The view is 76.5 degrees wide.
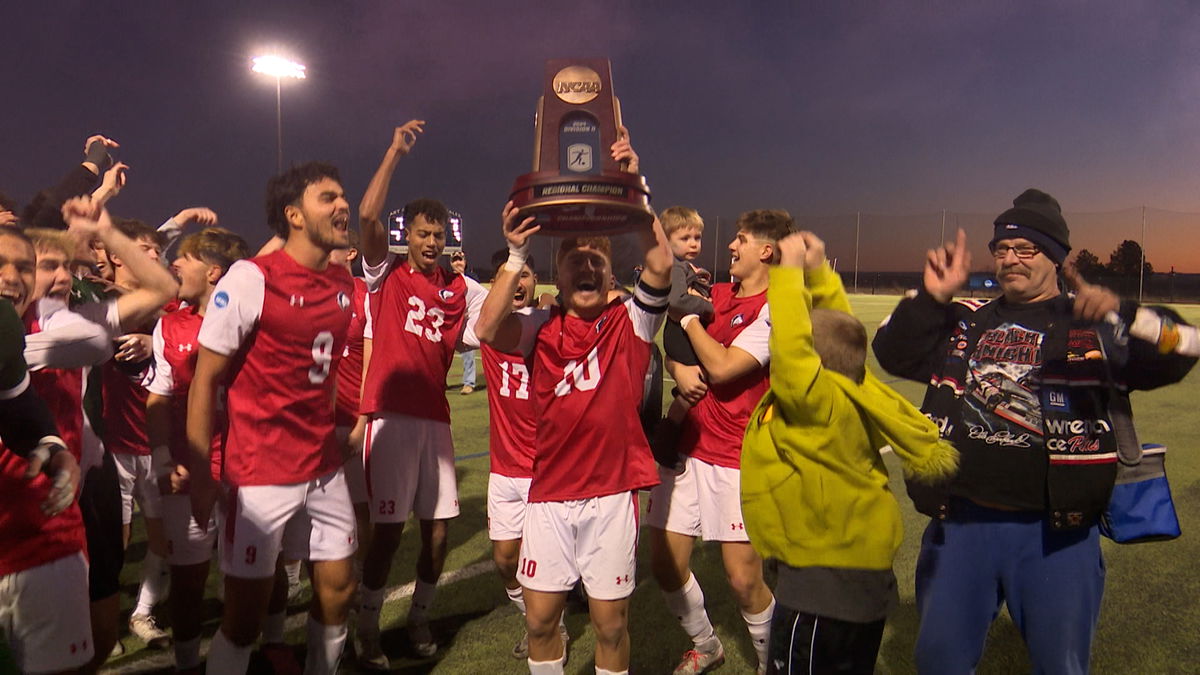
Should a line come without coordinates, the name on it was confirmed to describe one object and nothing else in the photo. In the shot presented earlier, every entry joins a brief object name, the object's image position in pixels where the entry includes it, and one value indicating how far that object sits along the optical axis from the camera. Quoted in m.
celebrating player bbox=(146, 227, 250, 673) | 3.71
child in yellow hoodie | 2.49
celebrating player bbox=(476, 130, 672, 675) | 3.09
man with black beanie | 2.73
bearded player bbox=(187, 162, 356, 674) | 3.15
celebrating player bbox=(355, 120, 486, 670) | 4.33
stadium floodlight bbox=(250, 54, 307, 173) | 25.11
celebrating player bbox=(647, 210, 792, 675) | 3.88
